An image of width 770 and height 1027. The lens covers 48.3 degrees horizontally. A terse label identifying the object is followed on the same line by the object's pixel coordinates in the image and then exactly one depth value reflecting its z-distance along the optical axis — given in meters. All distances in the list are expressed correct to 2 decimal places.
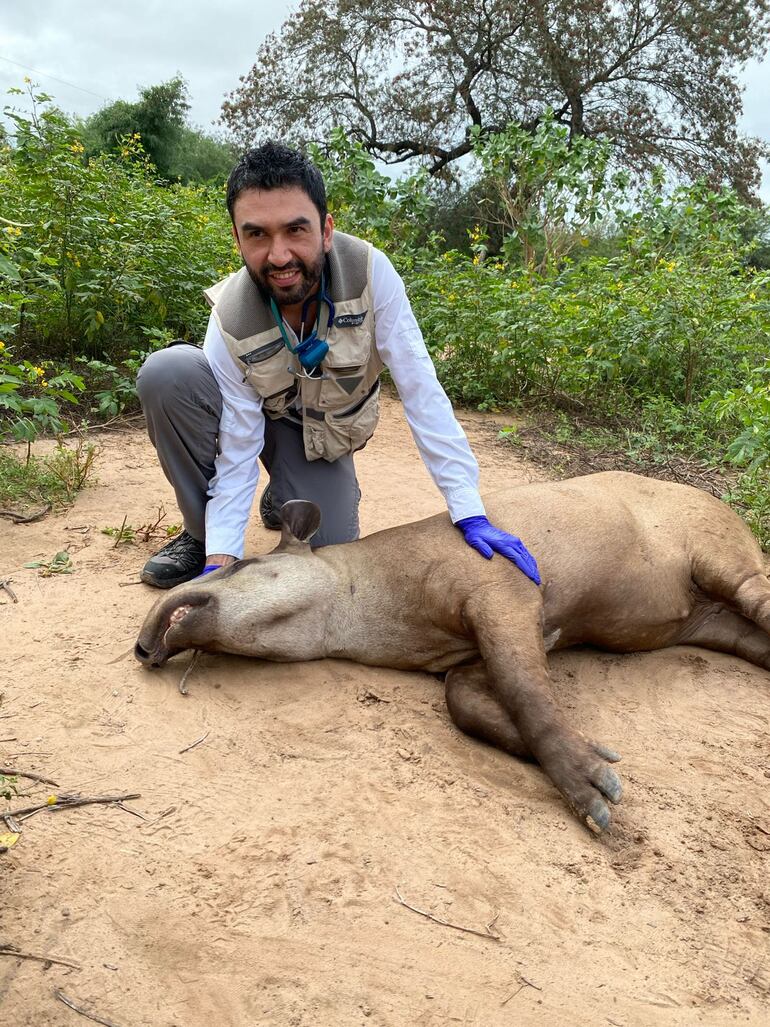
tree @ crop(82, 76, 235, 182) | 19.48
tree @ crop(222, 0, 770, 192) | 16.59
